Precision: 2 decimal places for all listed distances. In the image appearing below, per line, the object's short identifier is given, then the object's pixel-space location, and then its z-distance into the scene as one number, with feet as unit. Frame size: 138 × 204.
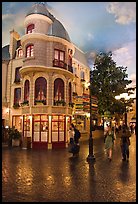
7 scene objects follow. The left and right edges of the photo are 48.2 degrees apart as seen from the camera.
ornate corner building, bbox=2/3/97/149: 44.68
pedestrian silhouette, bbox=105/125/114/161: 28.50
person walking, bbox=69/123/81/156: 30.93
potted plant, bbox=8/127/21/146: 46.72
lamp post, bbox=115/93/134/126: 36.26
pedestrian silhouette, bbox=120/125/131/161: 27.82
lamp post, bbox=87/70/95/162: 26.98
